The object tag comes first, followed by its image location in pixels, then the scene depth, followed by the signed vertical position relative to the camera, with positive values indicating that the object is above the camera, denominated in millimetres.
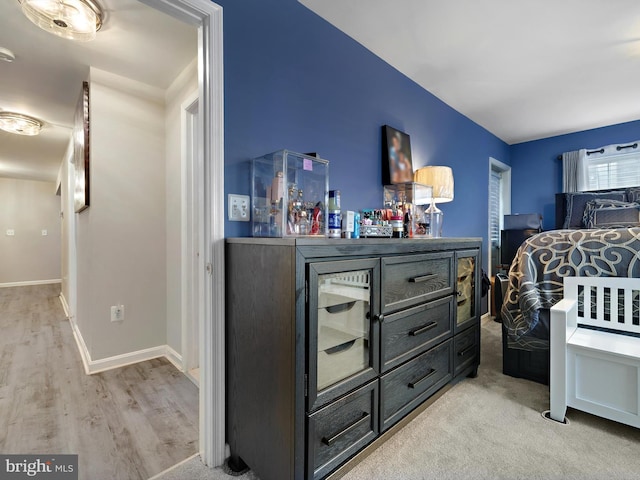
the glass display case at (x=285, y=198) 1438 +191
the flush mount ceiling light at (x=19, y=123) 2975 +1163
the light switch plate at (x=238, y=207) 1414 +137
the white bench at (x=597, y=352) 1475 -588
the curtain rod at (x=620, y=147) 3642 +1092
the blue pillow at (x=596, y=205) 3521 +360
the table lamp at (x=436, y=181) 2605 +474
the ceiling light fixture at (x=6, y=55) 1969 +1217
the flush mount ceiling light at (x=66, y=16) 1522 +1159
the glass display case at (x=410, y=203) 2184 +258
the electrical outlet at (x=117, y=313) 2393 -614
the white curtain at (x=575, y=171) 3939 +852
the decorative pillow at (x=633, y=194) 3471 +479
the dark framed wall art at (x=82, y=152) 2262 +677
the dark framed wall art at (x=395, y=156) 2311 +633
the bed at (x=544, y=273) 1843 -244
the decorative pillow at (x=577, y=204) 3781 +400
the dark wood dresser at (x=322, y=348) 1058 -467
